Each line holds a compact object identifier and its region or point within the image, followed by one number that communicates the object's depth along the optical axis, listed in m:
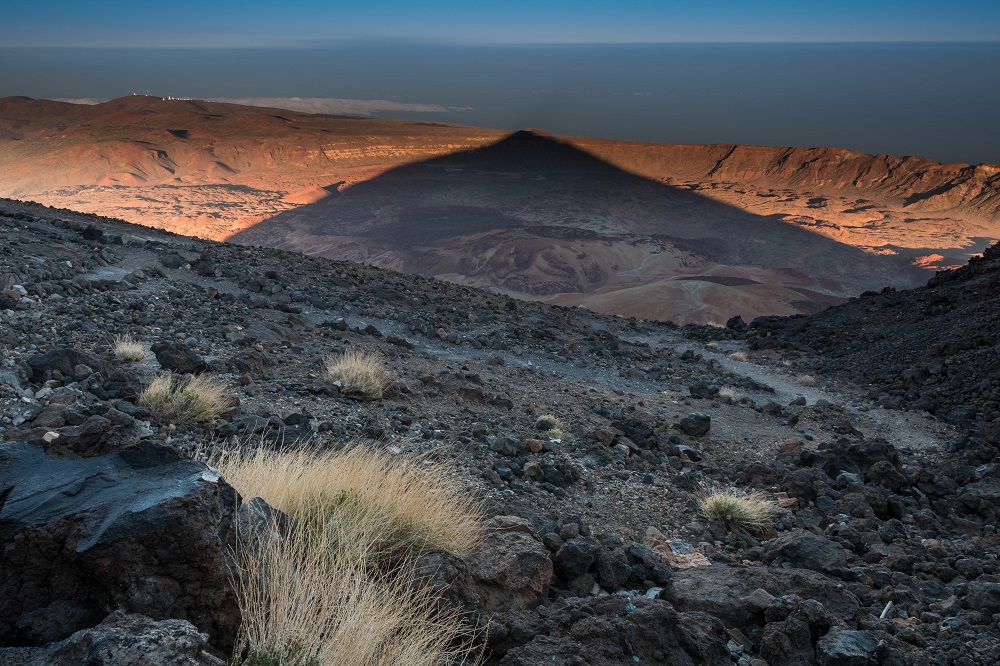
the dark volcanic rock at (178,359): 6.75
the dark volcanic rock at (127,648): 1.76
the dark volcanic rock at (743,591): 3.37
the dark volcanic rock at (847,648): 2.88
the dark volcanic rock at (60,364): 5.60
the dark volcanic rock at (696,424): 8.61
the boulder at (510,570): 3.19
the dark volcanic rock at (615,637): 2.71
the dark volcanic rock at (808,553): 4.51
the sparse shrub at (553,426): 7.13
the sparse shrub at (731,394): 12.04
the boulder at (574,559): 3.80
